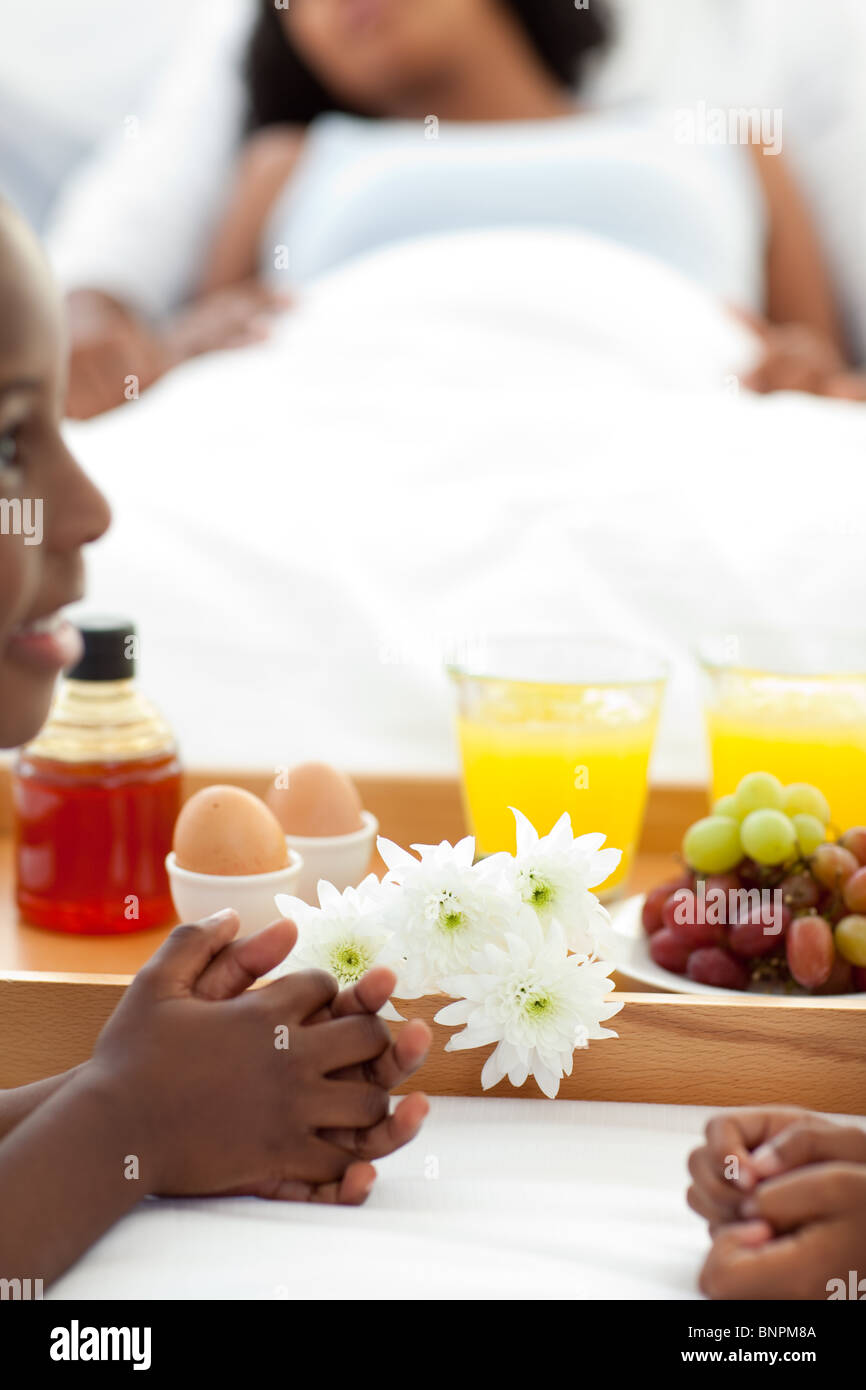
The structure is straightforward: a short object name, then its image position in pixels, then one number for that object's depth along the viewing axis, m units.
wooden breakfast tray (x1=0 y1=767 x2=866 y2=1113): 0.65
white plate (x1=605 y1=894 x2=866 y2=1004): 0.72
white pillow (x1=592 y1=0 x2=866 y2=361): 2.24
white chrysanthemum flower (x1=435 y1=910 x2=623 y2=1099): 0.60
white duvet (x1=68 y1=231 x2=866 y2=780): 1.10
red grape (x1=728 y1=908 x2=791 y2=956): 0.72
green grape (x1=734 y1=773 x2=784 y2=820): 0.77
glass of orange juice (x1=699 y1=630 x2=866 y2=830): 0.90
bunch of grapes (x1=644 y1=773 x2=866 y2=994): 0.71
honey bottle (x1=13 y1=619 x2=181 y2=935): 0.84
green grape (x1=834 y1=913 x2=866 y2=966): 0.71
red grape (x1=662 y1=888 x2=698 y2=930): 0.75
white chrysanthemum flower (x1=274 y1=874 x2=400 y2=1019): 0.63
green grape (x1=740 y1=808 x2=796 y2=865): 0.74
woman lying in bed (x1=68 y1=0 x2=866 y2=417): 1.99
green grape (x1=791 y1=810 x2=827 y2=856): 0.75
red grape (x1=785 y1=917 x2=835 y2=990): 0.70
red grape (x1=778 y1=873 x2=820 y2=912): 0.72
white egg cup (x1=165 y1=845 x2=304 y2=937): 0.76
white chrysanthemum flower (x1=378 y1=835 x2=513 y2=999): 0.62
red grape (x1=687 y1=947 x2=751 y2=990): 0.72
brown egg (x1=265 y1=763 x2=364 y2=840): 0.85
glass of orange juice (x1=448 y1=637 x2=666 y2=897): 0.90
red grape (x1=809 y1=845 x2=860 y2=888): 0.72
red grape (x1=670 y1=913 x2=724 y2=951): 0.74
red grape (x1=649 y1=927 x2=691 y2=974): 0.75
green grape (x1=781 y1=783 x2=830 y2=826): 0.78
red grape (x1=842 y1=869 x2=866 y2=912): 0.71
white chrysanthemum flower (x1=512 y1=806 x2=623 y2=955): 0.63
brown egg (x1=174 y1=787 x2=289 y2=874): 0.76
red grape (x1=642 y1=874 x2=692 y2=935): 0.79
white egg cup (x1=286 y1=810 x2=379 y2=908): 0.84
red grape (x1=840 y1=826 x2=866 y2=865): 0.74
